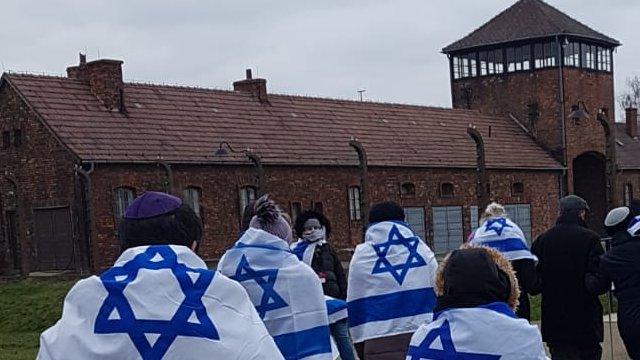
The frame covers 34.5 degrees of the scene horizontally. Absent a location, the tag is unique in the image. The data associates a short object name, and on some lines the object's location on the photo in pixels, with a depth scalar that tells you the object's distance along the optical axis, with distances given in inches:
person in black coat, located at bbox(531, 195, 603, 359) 348.2
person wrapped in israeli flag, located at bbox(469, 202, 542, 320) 369.7
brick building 1194.6
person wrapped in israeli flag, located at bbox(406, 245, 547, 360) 167.2
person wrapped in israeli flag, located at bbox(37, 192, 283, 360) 141.5
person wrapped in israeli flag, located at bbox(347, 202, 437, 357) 328.5
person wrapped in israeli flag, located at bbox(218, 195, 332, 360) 271.6
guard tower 1845.5
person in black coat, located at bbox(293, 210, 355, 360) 392.2
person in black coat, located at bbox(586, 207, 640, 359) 314.0
